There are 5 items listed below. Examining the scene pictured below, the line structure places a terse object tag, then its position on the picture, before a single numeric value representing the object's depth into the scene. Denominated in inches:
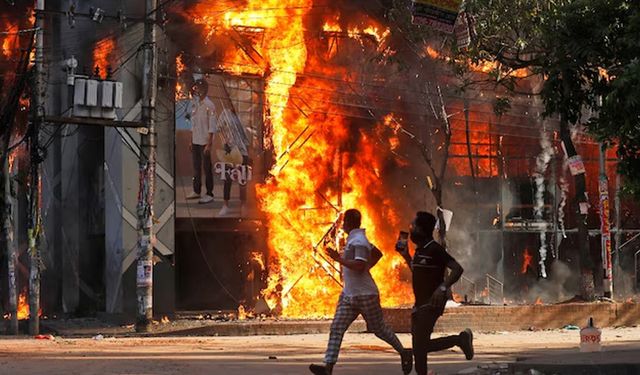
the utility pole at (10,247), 1013.8
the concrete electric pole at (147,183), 984.9
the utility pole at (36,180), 968.9
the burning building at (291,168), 1167.0
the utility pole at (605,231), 1138.0
